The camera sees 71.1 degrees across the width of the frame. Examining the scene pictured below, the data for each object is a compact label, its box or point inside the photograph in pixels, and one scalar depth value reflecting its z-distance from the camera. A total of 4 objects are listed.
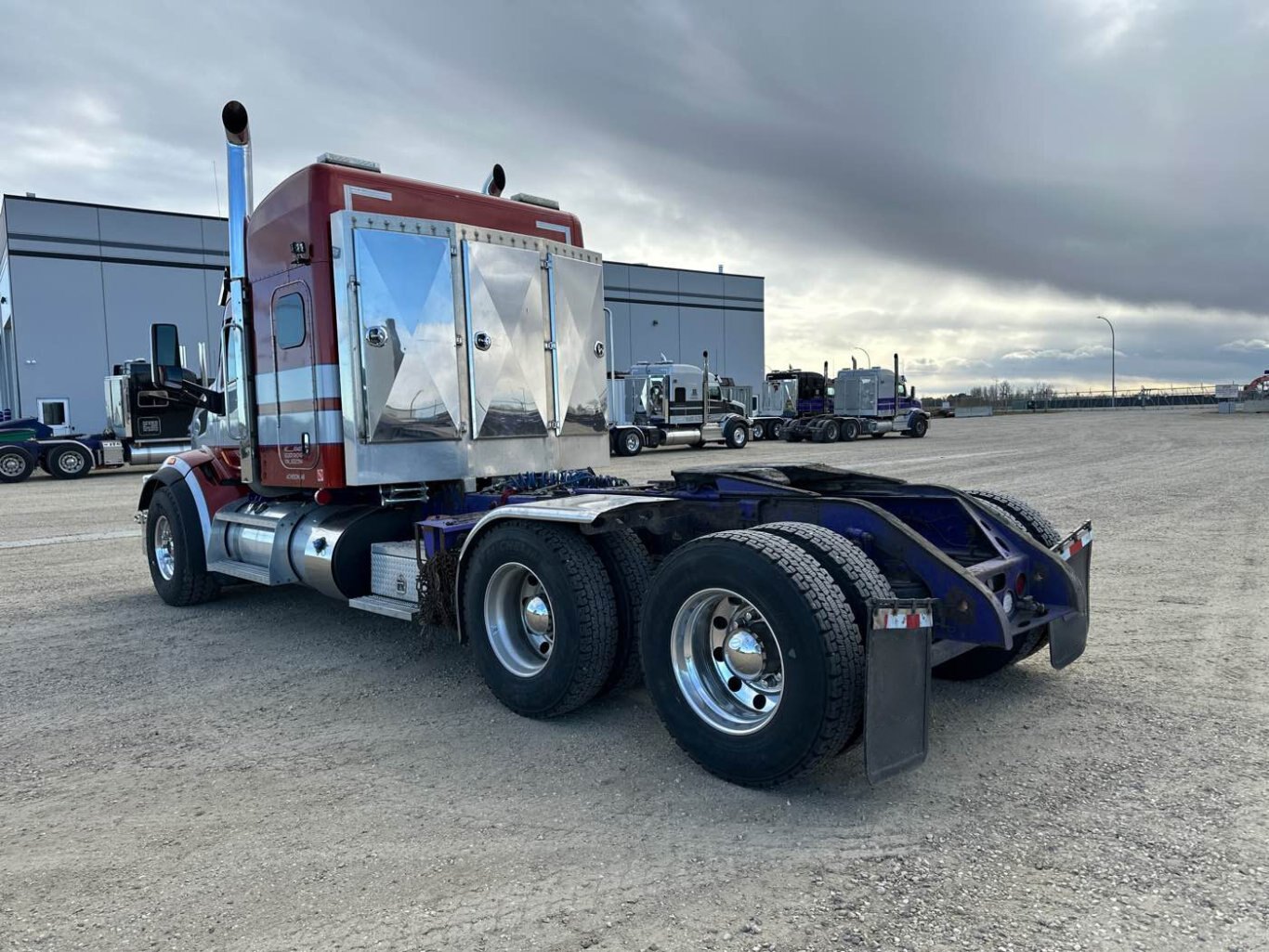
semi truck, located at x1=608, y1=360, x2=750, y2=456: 31.48
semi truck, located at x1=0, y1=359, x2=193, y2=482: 22.56
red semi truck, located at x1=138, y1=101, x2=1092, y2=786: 3.55
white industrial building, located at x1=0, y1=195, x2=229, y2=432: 33.22
